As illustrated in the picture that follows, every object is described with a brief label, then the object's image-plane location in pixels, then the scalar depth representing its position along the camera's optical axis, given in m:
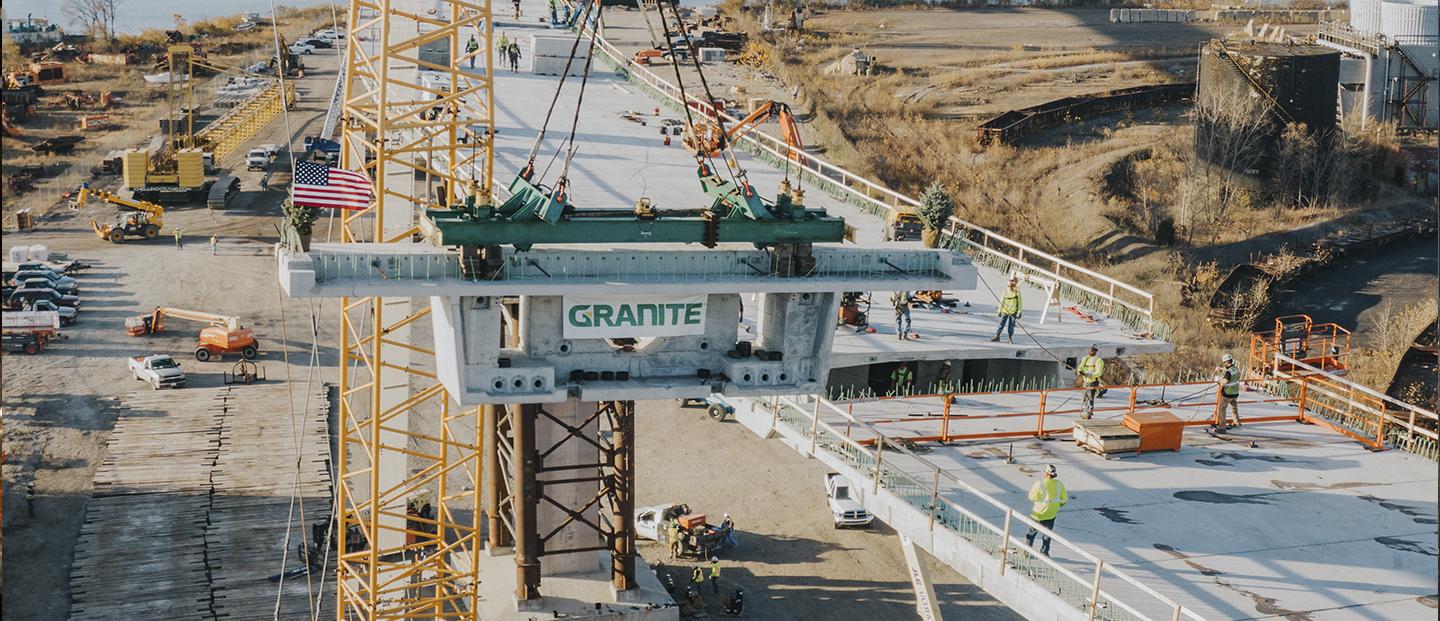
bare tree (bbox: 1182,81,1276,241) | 87.12
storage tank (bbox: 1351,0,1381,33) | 102.69
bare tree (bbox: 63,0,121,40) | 164.88
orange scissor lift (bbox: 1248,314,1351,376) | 46.09
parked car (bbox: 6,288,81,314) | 76.19
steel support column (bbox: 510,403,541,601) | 39.28
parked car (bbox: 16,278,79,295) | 77.81
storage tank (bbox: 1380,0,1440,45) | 99.75
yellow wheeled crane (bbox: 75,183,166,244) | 91.44
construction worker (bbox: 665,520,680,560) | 48.19
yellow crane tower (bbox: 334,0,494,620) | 39.06
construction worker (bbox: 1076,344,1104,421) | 41.16
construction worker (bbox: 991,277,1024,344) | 45.62
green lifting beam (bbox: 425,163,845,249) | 28.88
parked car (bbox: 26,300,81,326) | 75.69
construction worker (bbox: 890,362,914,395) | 47.09
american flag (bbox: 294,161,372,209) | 35.93
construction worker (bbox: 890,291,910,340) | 46.62
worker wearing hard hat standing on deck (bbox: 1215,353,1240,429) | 40.16
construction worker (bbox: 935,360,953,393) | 46.78
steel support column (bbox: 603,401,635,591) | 40.84
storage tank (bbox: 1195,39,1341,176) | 87.62
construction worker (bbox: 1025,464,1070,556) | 31.44
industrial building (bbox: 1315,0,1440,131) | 100.00
